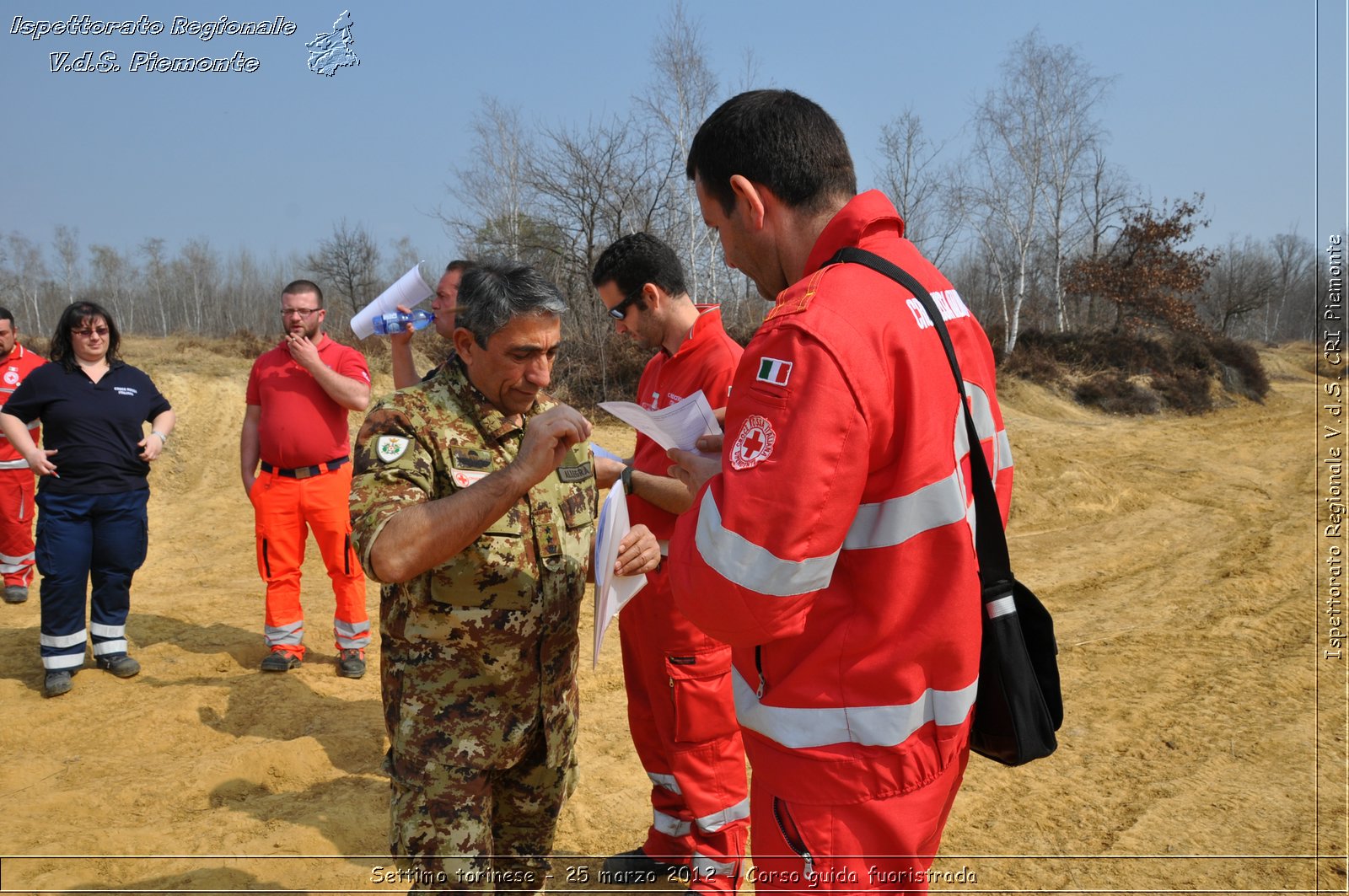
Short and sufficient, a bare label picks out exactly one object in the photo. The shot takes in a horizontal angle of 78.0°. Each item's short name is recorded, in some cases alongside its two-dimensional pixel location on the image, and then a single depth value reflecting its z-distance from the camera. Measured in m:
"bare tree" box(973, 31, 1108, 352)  26.41
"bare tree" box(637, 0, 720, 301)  20.58
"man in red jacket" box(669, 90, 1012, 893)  1.57
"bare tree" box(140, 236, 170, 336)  59.11
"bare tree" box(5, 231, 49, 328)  48.13
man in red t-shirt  5.89
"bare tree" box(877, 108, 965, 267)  27.31
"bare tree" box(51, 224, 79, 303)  50.78
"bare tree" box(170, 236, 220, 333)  64.18
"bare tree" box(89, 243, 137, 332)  59.22
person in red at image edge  7.32
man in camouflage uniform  2.35
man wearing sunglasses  3.49
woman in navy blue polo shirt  5.64
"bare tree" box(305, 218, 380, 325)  30.44
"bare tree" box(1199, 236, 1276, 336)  33.88
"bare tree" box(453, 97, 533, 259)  21.00
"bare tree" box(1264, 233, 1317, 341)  55.25
